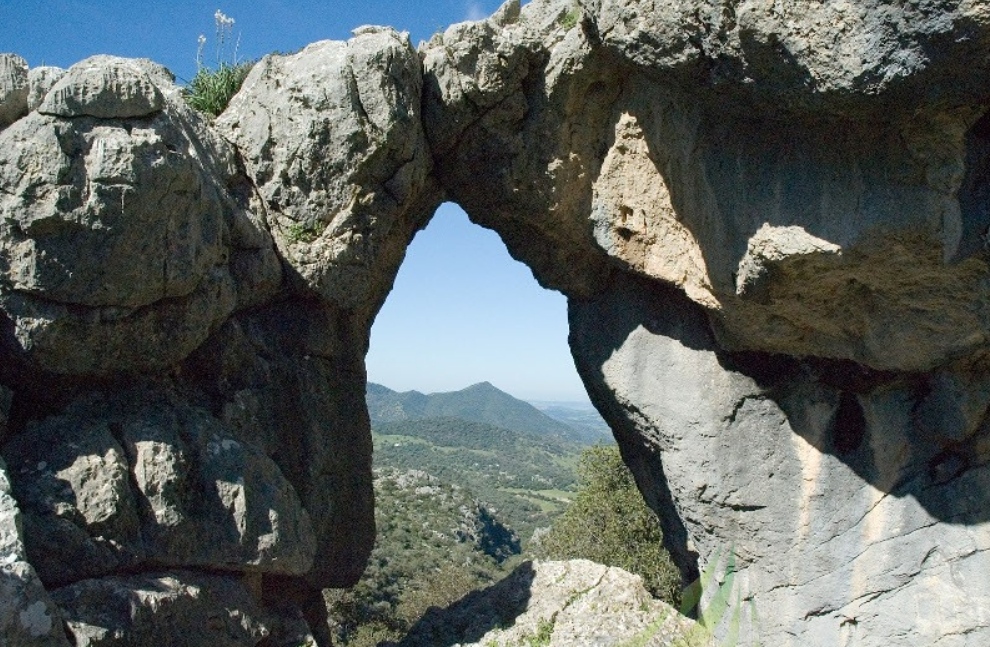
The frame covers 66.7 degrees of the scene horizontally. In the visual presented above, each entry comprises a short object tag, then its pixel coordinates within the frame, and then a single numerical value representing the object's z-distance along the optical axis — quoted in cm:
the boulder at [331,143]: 932
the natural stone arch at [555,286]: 716
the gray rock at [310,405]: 913
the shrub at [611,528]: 1852
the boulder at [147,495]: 704
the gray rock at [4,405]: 725
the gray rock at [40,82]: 762
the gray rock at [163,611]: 658
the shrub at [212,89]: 996
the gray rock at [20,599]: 536
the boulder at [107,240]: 717
